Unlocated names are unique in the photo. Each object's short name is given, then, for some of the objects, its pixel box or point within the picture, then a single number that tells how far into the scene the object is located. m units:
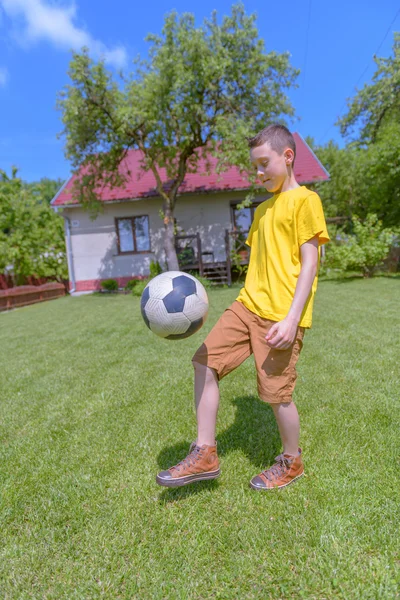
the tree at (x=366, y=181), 15.59
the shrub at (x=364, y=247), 12.91
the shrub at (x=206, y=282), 13.86
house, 16.48
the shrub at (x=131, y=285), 16.23
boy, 2.00
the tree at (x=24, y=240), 18.09
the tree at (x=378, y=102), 18.67
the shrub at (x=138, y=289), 13.98
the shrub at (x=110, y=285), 16.91
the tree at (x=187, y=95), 12.16
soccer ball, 2.19
